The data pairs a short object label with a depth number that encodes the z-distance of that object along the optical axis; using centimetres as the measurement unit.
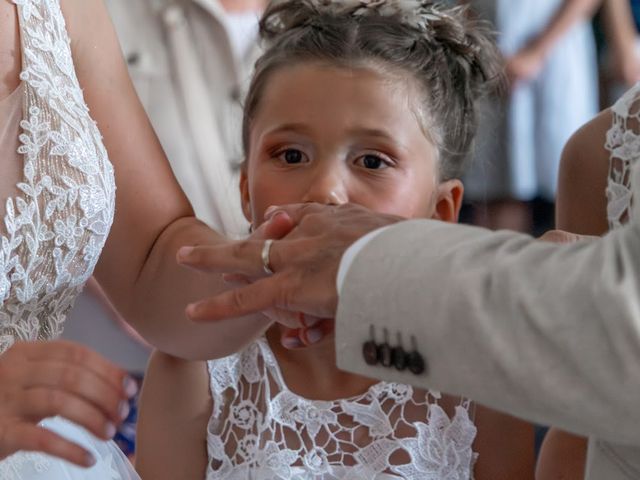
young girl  119
